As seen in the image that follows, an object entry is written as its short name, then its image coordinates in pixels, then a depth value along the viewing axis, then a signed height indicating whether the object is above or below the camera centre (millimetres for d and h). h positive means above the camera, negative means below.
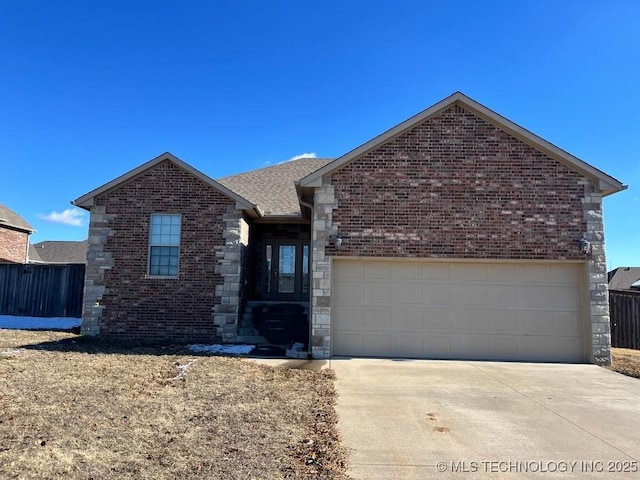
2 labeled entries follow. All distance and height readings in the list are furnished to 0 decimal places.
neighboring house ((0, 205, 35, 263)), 21469 +2233
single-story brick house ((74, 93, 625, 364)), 9758 +1029
